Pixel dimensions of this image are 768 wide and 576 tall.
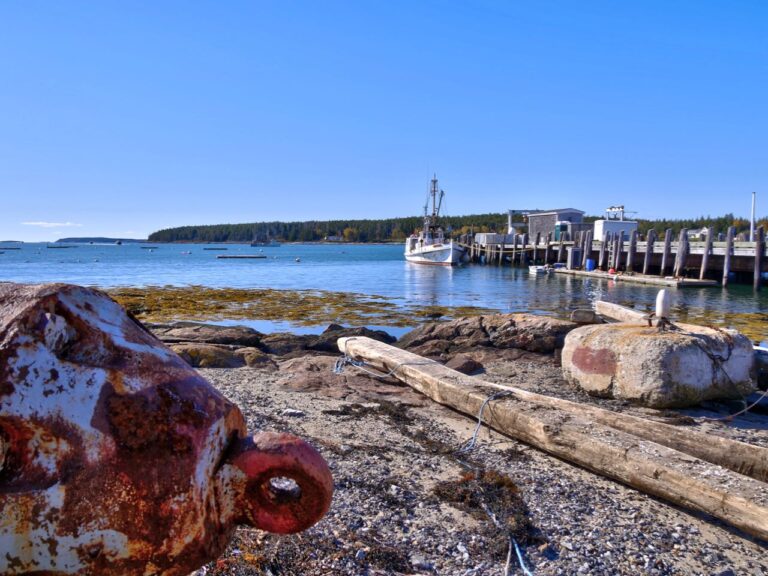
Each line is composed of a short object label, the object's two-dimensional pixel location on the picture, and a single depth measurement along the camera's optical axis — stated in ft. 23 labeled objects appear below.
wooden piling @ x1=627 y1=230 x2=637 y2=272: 126.62
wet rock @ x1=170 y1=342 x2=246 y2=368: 32.07
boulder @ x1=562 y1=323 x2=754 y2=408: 23.47
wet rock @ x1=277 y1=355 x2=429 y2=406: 25.32
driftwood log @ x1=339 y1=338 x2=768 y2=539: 13.24
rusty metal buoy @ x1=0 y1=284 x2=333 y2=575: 5.79
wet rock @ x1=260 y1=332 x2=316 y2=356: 41.57
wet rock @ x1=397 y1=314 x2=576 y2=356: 37.01
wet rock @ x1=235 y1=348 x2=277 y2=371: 32.68
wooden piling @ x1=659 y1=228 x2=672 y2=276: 118.01
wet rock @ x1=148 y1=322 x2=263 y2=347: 40.42
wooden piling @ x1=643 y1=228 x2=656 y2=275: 121.80
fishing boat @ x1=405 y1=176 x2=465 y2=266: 191.93
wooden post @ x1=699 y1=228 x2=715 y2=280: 109.60
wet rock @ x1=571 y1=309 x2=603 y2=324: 37.63
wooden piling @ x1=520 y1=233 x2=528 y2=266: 181.57
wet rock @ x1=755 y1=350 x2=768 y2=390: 27.55
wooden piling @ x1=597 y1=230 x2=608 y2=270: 140.77
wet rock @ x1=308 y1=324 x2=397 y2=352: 42.14
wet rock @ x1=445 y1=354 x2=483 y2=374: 31.96
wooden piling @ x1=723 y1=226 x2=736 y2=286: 103.87
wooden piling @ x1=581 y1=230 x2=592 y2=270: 144.77
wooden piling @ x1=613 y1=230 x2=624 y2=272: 130.93
